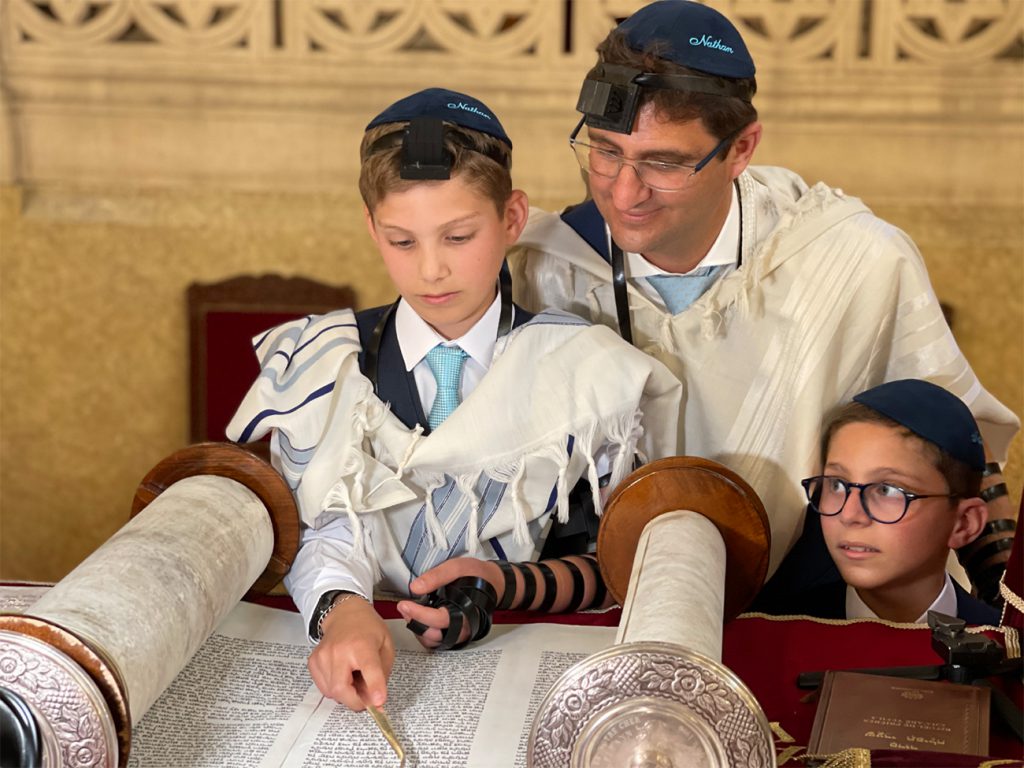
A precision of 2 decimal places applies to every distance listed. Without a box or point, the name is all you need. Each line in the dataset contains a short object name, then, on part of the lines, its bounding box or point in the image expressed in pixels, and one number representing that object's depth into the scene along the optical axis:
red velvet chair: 4.11
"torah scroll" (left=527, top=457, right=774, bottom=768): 1.48
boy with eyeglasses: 2.06
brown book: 1.64
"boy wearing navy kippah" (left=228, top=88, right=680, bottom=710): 2.00
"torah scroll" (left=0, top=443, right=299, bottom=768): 1.49
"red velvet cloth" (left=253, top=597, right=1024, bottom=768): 1.84
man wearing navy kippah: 2.23
